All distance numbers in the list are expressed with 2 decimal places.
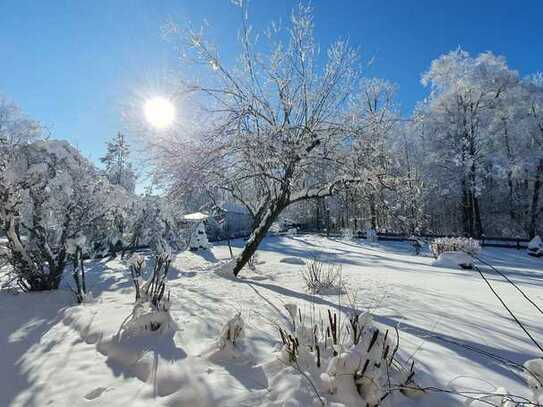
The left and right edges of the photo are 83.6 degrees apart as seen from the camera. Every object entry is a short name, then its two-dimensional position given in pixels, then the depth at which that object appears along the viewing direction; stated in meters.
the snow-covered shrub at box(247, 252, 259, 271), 10.27
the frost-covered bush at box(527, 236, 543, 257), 15.39
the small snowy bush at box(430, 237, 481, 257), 12.68
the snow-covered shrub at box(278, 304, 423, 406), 2.26
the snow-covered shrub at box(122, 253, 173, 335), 3.50
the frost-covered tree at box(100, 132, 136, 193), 33.32
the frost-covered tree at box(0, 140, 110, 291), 6.21
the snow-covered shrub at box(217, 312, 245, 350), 2.95
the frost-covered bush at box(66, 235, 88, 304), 6.04
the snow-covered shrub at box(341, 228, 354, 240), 20.20
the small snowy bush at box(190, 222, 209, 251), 18.38
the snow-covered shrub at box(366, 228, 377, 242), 22.39
